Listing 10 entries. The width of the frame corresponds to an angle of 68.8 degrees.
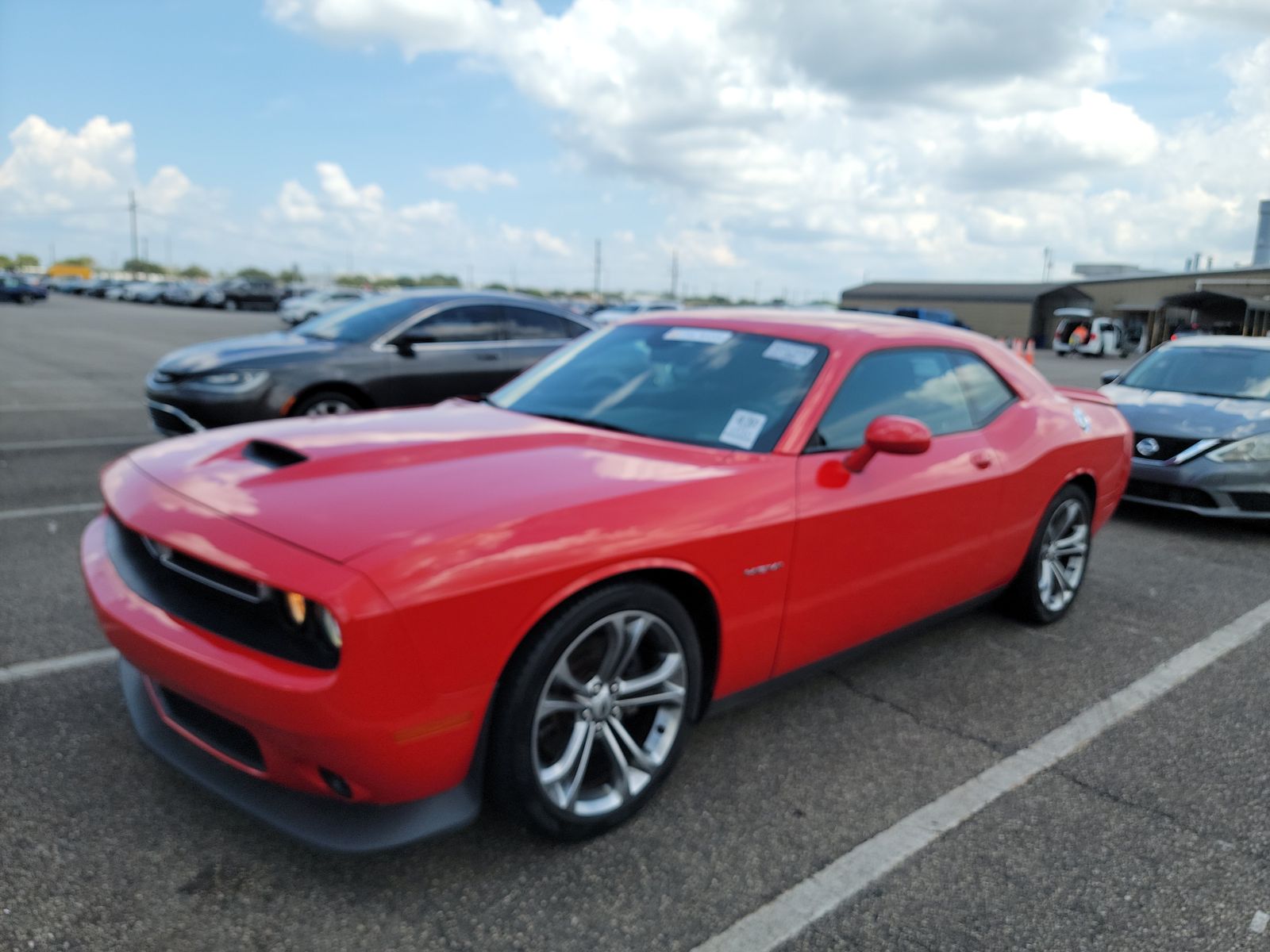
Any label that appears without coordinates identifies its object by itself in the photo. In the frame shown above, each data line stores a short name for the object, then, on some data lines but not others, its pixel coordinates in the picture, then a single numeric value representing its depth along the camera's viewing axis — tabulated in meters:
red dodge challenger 2.08
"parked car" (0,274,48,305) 43.44
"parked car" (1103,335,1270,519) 6.16
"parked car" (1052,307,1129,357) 35.19
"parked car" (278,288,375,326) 34.41
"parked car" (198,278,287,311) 50.81
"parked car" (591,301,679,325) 33.34
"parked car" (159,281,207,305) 52.84
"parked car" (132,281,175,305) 54.16
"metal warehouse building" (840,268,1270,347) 40.50
